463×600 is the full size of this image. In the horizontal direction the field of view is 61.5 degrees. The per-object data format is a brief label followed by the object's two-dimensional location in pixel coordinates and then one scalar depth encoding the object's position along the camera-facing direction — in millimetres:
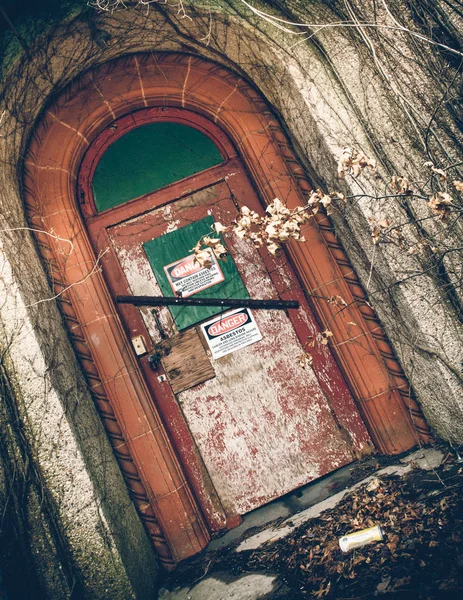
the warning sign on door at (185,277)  3535
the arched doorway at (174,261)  3299
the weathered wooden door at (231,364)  3451
